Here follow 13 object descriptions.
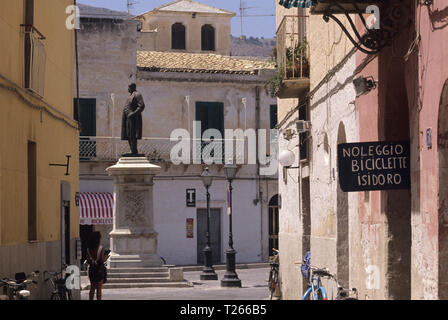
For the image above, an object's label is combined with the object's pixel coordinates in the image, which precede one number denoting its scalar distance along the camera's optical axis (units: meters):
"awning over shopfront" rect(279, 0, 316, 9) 14.62
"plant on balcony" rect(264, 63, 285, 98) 21.80
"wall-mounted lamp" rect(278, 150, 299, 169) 22.45
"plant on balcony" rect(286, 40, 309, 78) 21.23
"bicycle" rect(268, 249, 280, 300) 25.39
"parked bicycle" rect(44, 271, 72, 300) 17.30
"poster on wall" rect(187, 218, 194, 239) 43.81
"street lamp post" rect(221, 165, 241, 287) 31.09
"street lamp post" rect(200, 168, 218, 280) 34.38
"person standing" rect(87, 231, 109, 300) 20.50
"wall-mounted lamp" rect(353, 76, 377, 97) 13.48
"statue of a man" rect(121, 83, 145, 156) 30.69
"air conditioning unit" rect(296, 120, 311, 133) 20.65
